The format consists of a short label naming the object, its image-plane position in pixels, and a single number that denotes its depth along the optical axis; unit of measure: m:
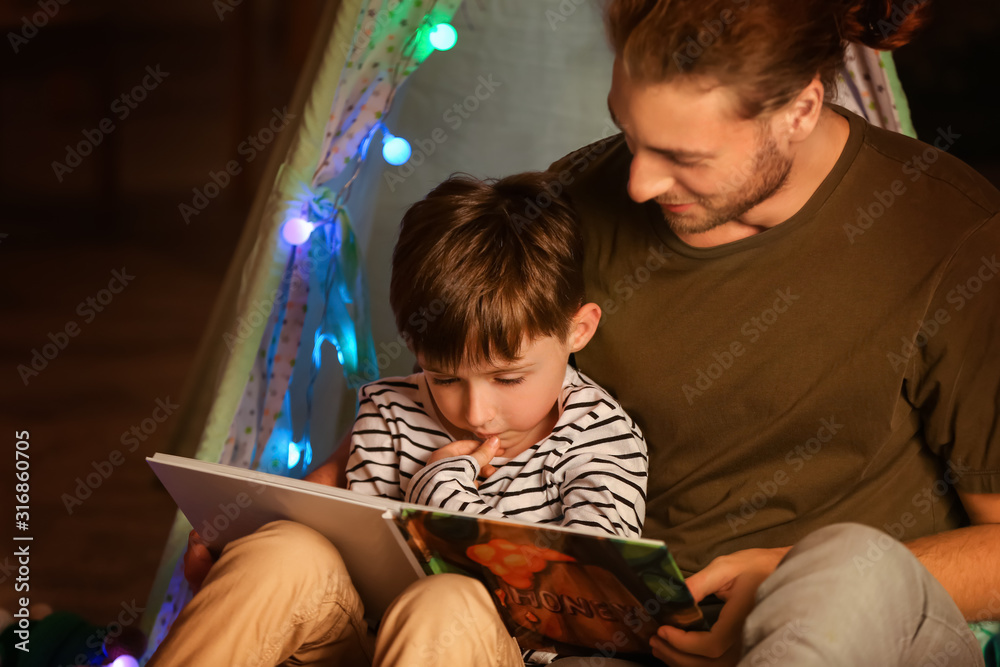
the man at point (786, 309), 1.00
